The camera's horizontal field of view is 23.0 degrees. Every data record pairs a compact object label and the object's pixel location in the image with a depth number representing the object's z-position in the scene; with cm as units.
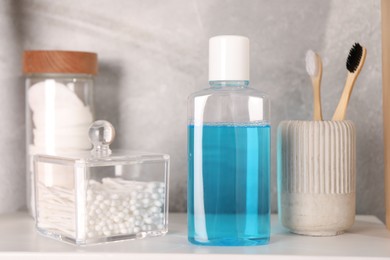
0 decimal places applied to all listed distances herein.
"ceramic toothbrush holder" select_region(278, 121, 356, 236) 89
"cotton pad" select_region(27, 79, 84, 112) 99
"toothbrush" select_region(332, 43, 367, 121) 92
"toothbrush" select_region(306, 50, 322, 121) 93
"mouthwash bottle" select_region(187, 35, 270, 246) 84
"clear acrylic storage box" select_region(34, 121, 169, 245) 86
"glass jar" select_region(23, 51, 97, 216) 98
